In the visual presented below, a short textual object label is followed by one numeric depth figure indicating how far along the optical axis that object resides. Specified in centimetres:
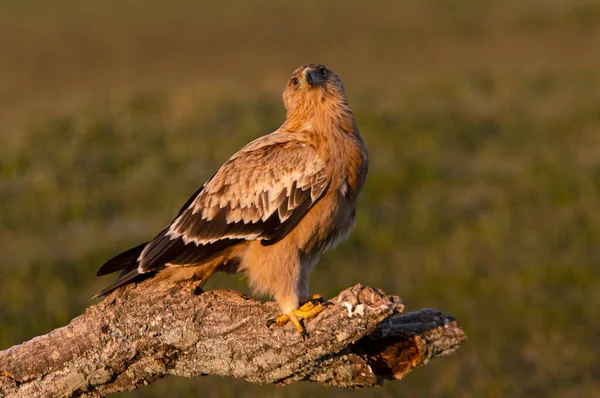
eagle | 1334
